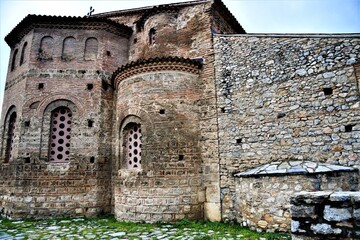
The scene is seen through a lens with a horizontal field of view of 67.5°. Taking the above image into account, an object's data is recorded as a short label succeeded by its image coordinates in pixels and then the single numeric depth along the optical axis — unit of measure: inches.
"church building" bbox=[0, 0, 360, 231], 261.3
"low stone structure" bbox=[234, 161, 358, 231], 233.3
